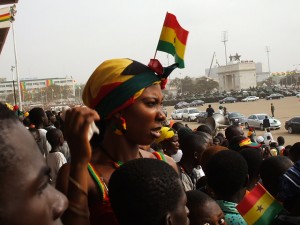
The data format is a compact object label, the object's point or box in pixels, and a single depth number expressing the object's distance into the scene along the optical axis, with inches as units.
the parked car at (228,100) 2658.5
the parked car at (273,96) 2598.4
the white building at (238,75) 4579.2
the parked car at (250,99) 2630.4
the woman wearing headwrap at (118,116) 83.4
